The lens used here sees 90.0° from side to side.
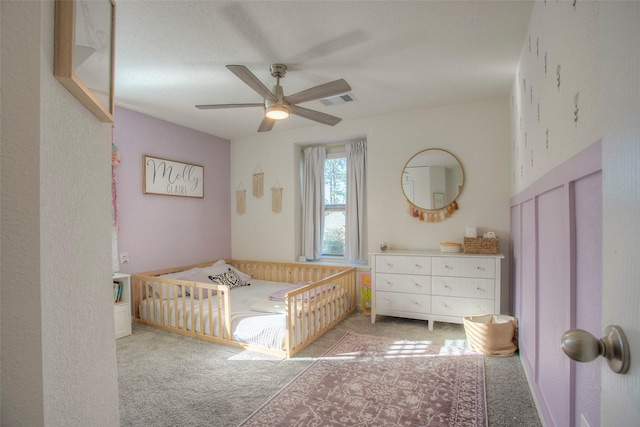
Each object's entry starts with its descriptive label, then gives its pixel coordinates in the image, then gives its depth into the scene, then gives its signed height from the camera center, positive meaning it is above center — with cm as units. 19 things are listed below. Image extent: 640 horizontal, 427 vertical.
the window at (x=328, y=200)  432 +17
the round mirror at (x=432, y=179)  359 +38
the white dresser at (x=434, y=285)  306 -74
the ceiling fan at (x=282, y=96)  213 +85
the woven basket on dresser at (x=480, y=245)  318 -34
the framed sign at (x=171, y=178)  375 +46
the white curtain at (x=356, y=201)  421 +15
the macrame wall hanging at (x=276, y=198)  461 +22
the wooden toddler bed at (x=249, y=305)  279 -95
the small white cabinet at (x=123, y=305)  315 -91
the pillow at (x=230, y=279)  398 -84
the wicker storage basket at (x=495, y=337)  264 -105
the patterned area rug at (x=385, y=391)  183 -118
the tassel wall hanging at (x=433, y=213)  359 -1
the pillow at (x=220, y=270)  410 -74
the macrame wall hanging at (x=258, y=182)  474 +46
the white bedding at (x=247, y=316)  277 -98
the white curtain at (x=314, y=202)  448 +15
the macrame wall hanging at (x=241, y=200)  489 +20
